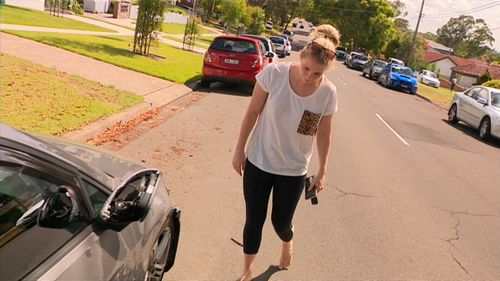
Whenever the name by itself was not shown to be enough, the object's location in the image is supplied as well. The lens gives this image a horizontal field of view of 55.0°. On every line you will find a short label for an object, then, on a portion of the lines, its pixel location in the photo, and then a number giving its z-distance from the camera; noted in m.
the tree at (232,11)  35.81
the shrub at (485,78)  43.56
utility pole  42.50
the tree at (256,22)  47.81
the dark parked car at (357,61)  45.83
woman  3.11
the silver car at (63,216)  1.92
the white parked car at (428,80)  44.71
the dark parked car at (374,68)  33.90
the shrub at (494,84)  26.65
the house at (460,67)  77.81
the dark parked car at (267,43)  19.71
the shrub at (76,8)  29.83
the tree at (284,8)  91.75
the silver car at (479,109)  13.67
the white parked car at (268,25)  77.06
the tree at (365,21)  72.44
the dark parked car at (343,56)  57.88
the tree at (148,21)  16.12
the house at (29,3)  23.85
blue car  28.11
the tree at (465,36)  127.19
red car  13.67
